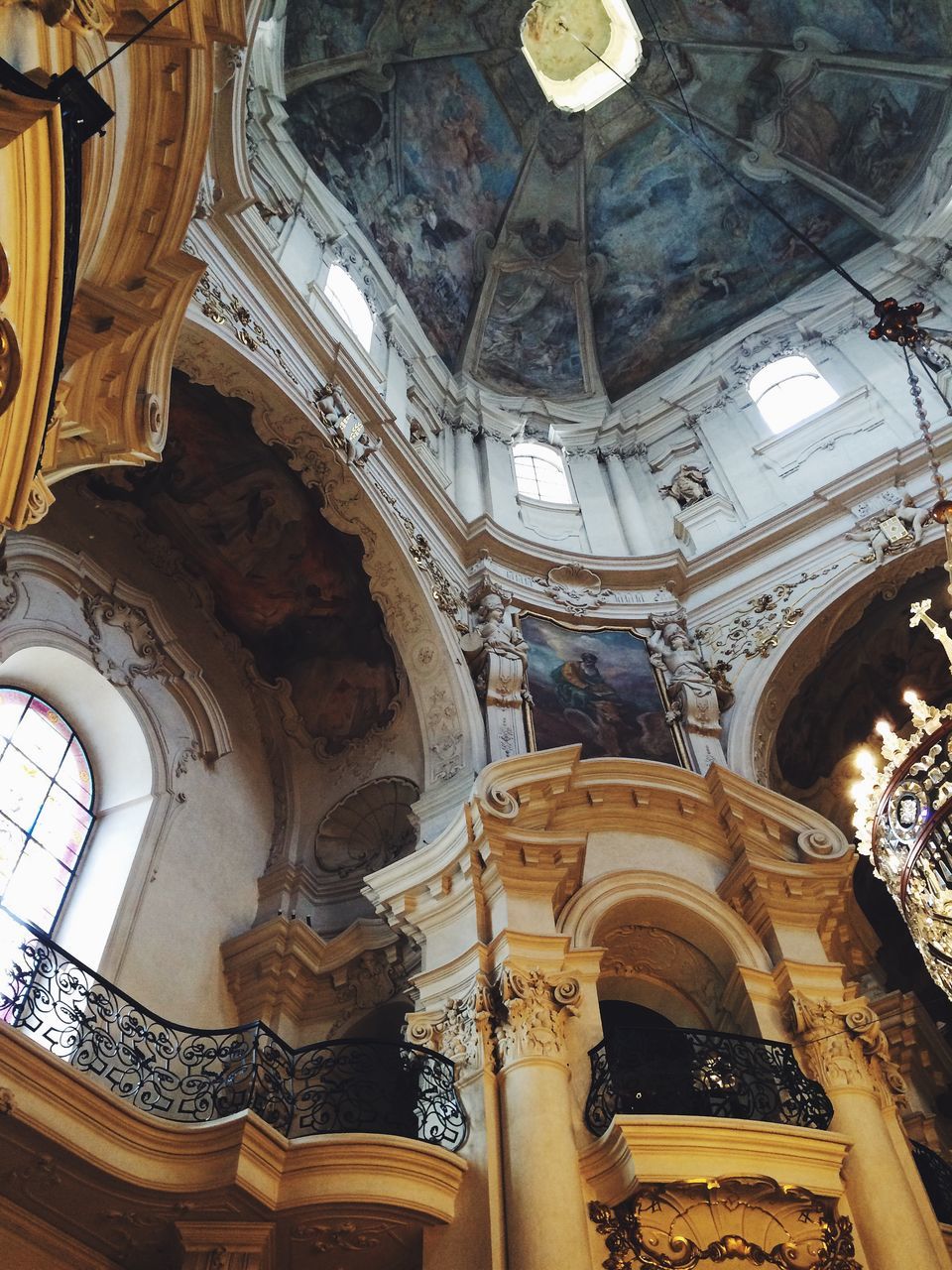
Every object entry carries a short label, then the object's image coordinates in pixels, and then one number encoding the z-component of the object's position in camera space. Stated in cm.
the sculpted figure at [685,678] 1107
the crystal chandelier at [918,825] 692
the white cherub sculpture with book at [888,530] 1138
